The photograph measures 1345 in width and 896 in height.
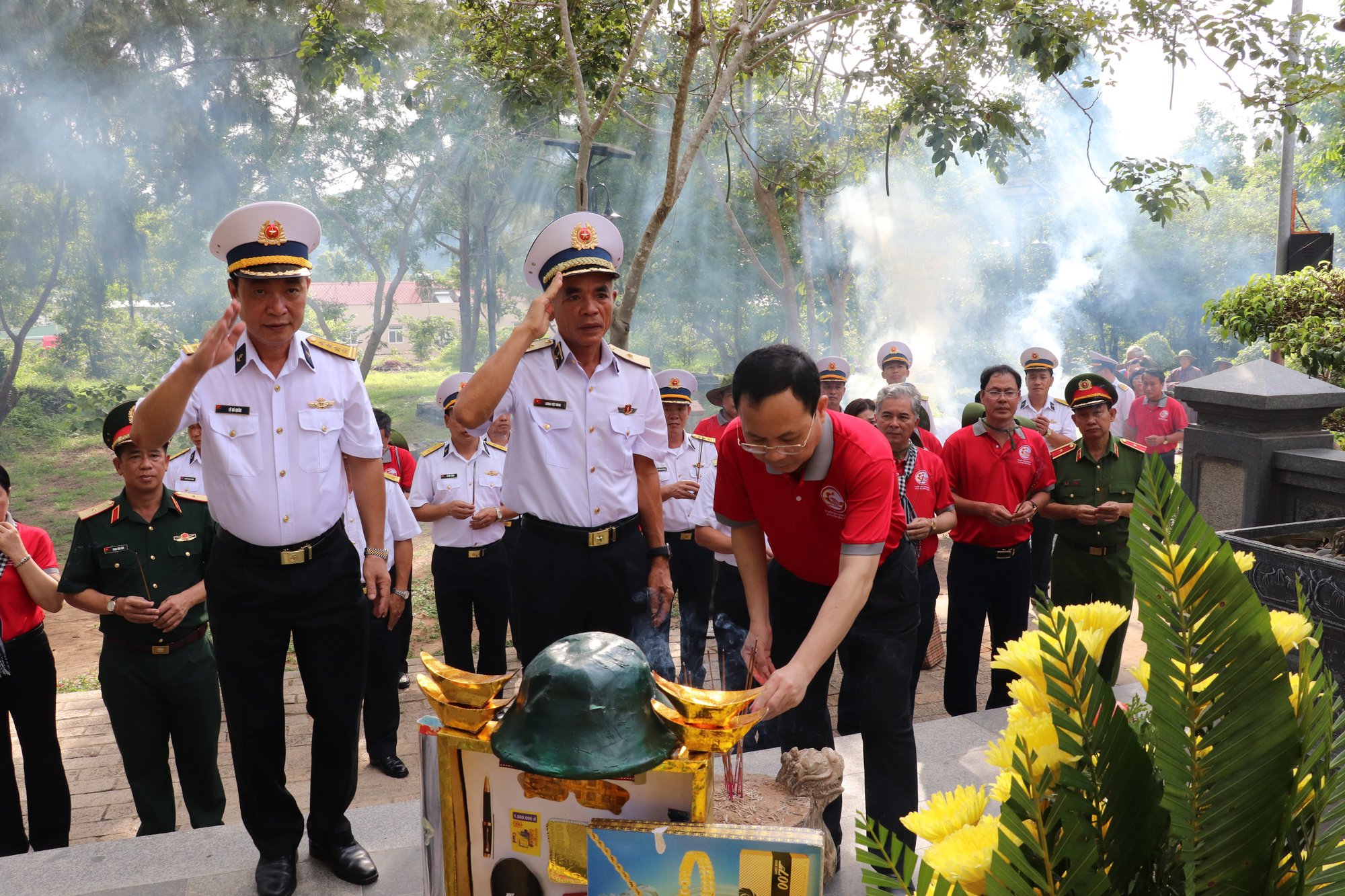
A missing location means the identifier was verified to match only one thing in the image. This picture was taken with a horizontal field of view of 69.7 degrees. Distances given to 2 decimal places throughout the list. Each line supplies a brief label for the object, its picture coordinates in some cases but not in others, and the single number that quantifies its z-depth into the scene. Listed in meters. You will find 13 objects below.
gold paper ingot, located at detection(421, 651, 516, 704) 1.50
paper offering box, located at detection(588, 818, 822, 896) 1.30
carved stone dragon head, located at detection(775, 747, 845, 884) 3.02
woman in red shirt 3.97
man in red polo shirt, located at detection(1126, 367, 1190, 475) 9.66
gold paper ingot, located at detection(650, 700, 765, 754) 1.42
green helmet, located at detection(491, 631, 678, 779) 1.27
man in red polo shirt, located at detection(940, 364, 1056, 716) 5.33
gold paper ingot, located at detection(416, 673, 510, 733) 1.50
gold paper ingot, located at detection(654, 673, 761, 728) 1.45
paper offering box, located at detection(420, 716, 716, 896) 1.43
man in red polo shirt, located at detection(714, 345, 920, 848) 2.66
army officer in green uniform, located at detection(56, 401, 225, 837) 3.97
